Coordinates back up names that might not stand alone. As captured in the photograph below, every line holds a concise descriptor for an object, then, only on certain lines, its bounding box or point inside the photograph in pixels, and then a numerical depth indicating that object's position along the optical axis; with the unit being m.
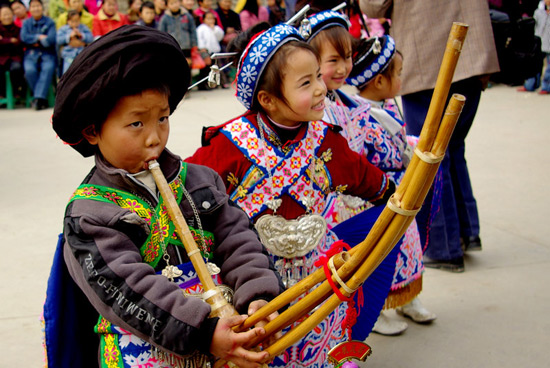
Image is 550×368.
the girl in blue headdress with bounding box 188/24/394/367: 2.23
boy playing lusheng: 1.53
